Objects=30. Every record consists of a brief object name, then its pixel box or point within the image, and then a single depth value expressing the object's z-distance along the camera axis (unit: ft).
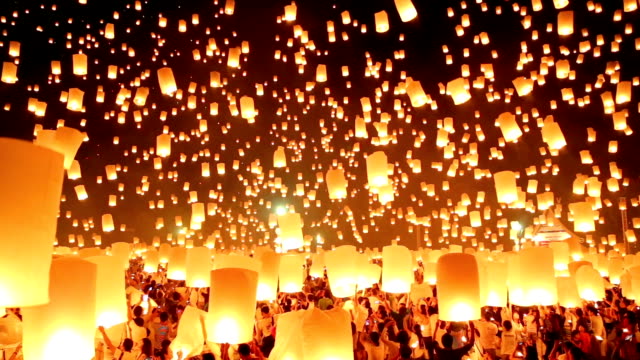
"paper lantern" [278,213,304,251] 29.96
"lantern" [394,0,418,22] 29.04
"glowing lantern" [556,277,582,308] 26.91
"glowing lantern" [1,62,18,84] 34.11
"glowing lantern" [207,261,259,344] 15.26
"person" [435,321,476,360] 17.11
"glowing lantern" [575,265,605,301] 28.84
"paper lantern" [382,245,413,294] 26.73
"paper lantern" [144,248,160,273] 46.75
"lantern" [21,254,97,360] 11.09
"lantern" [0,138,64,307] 7.86
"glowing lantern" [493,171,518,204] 34.30
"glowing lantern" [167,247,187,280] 32.53
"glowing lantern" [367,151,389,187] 30.89
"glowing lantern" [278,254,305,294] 28.27
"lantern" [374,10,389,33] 32.40
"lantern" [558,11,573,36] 32.60
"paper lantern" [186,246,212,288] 27.35
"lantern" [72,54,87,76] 34.86
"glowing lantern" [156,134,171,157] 40.11
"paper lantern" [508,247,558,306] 21.53
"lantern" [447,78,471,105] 33.58
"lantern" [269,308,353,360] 14.30
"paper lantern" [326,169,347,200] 33.06
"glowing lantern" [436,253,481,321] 18.75
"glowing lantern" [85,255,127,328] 15.69
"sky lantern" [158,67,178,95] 33.88
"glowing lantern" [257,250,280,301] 25.61
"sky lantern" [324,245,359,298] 26.40
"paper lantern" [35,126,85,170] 19.11
